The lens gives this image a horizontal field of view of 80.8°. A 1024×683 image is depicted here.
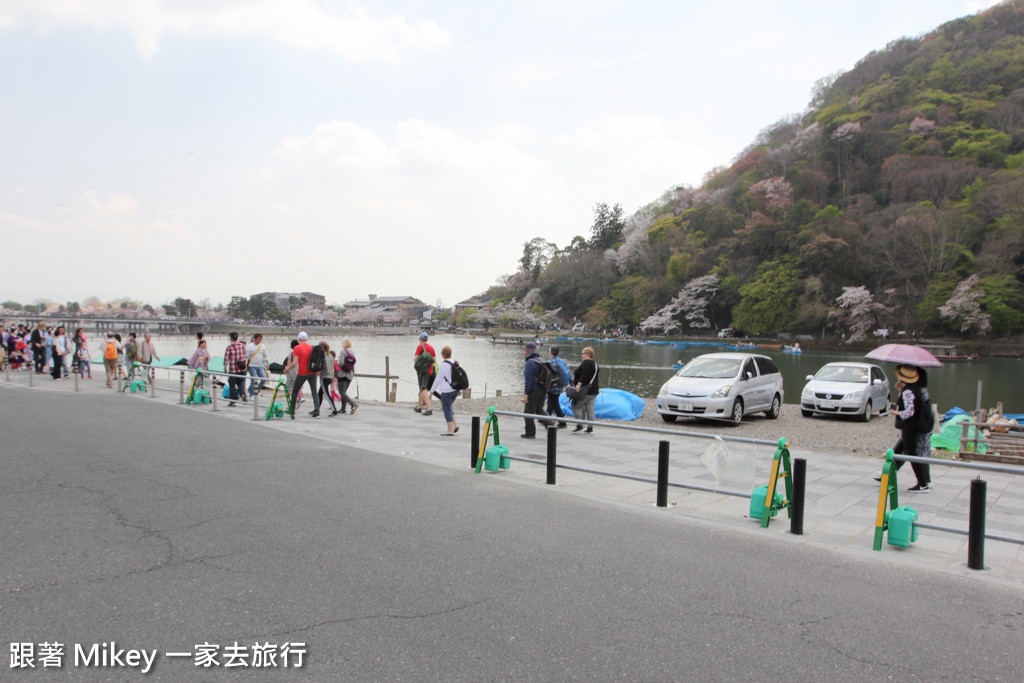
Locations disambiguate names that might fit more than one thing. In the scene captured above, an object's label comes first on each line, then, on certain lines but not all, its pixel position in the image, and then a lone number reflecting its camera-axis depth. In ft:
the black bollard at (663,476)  21.48
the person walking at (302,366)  43.37
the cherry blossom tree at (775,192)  260.21
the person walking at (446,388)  37.35
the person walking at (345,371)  48.04
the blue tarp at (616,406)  54.13
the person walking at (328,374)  46.75
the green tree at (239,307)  467.52
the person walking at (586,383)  38.73
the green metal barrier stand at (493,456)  27.30
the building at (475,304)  464.81
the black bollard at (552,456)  24.80
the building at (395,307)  552.41
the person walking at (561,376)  38.86
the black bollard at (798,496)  18.26
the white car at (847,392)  50.75
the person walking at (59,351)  70.95
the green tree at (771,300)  225.35
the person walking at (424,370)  46.70
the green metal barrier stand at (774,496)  19.36
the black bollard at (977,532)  15.57
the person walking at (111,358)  61.98
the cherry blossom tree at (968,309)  172.35
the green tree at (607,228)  378.73
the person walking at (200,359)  56.24
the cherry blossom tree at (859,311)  201.87
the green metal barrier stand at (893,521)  17.29
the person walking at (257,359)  53.36
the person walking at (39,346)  75.87
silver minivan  46.14
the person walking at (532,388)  37.17
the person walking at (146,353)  61.93
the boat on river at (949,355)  157.48
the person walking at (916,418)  23.79
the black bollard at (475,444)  27.35
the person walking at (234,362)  52.00
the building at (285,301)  583.42
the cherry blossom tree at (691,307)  260.42
